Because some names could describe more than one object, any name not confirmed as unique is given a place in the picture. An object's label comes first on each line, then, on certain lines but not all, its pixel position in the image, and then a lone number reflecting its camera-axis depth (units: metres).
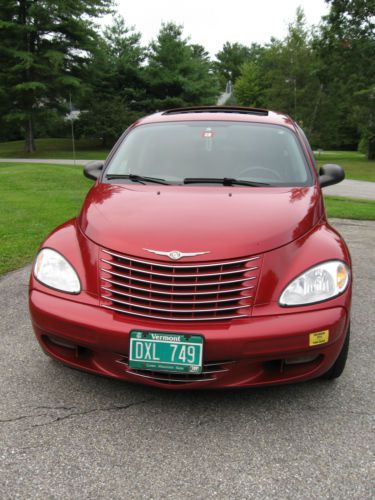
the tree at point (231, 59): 91.72
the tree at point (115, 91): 36.03
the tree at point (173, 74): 36.81
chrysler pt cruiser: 2.40
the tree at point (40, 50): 29.06
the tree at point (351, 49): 28.98
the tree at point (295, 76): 39.84
